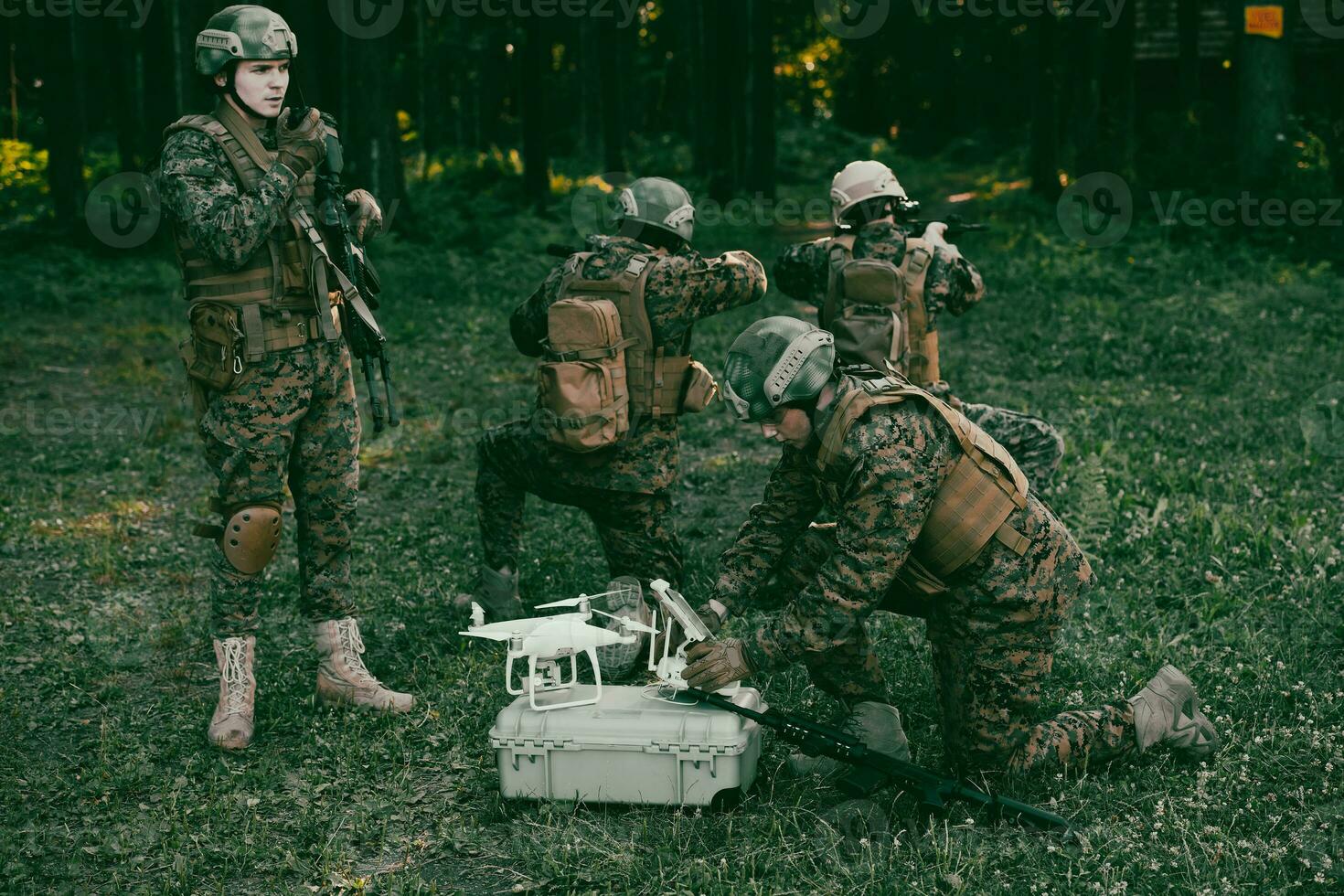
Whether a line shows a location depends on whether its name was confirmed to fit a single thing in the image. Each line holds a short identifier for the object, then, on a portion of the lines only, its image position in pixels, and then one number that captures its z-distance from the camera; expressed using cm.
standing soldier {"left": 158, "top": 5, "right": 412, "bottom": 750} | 490
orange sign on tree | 1586
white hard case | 426
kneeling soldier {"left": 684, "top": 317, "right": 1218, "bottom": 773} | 408
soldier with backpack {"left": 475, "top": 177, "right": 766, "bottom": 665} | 567
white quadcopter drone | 444
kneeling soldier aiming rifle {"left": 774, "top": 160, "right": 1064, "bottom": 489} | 648
